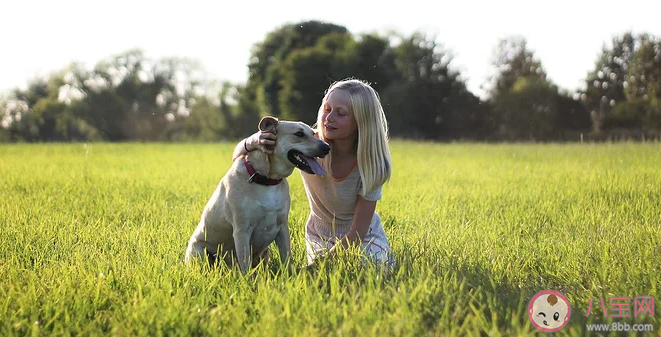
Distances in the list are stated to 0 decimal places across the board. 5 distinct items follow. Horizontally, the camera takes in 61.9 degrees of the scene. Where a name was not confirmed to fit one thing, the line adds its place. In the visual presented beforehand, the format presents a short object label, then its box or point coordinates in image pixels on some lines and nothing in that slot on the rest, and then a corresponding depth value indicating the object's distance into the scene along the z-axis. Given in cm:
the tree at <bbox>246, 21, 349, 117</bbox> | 4166
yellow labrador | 360
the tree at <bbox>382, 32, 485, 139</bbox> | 3781
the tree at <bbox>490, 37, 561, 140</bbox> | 3791
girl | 404
